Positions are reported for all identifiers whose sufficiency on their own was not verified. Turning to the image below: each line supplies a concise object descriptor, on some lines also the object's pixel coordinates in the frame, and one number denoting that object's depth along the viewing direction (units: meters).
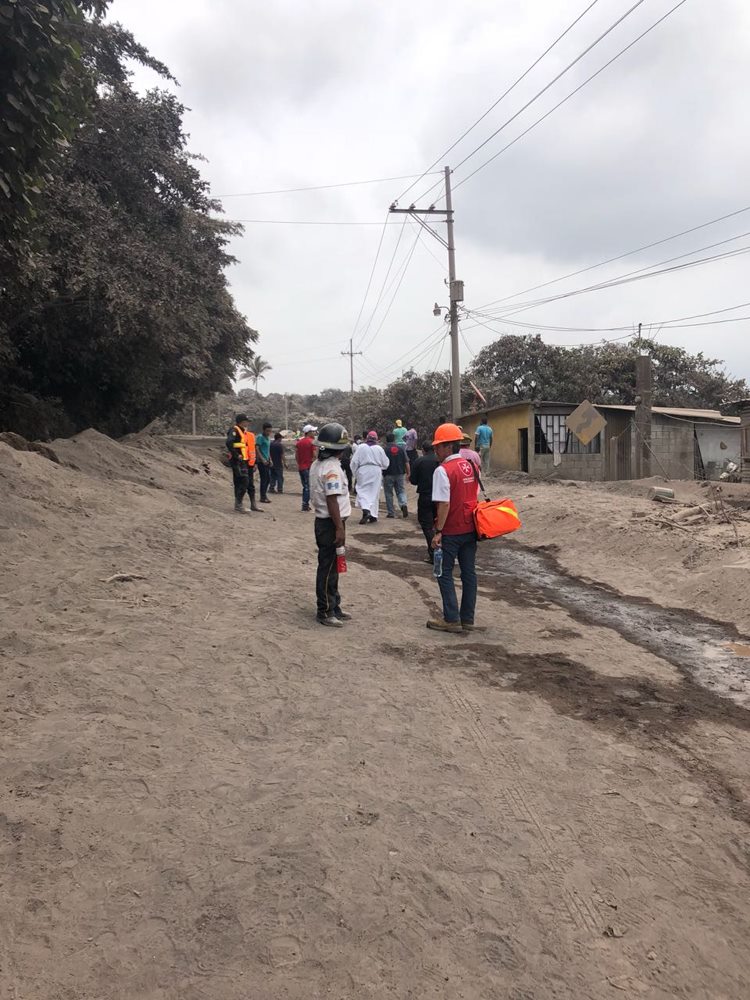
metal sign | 17.58
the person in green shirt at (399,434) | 13.91
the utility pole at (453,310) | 21.56
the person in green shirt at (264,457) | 14.95
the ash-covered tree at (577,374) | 35.19
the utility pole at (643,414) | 19.25
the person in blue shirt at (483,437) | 19.48
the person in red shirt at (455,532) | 6.01
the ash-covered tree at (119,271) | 12.24
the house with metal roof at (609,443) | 22.41
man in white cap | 14.31
